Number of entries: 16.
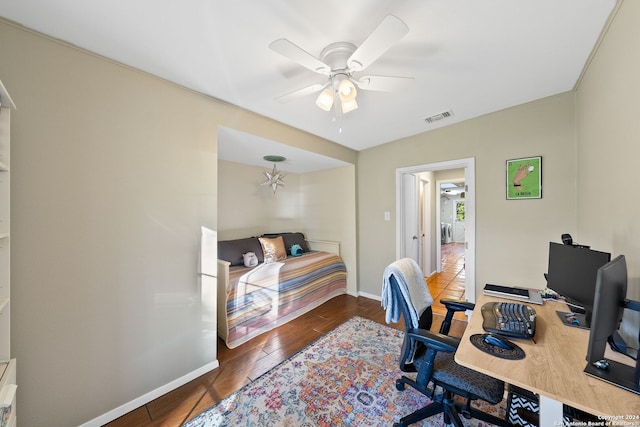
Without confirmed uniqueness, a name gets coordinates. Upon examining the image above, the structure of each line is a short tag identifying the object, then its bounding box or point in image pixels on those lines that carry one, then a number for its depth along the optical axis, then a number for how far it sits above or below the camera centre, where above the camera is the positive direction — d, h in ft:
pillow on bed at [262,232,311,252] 12.89 -1.58
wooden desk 2.43 -1.99
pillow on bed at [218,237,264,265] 10.14 -1.69
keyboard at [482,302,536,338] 3.67 -1.86
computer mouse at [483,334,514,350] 3.40 -1.93
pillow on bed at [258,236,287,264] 11.09 -1.83
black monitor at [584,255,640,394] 2.52 -1.26
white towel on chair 4.55 -1.66
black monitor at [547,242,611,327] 3.89 -1.12
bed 7.89 -3.00
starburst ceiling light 12.18 +1.84
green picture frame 7.66 +1.19
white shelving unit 3.42 -0.57
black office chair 3.91 -2.87
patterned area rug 5.05 -4.49
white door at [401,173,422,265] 11.70 -0.25
